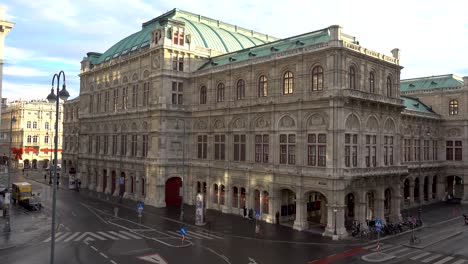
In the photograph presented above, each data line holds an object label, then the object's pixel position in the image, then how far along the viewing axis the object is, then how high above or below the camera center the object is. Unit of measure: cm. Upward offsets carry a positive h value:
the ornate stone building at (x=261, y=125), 4359 +313
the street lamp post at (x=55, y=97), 2290 +298
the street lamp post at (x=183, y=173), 4941 -389
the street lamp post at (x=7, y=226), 4125 -857
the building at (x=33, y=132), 12502 +424
